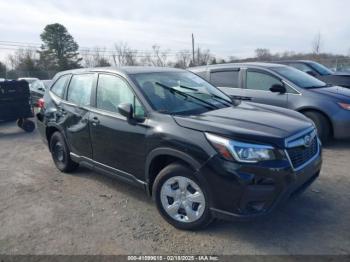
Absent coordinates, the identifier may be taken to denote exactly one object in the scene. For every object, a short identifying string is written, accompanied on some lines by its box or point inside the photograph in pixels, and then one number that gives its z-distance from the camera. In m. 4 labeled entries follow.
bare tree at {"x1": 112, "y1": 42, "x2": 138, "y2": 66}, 56.09
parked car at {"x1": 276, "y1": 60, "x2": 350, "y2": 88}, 9.54
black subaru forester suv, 3.13
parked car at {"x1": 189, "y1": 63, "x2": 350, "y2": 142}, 6.38
